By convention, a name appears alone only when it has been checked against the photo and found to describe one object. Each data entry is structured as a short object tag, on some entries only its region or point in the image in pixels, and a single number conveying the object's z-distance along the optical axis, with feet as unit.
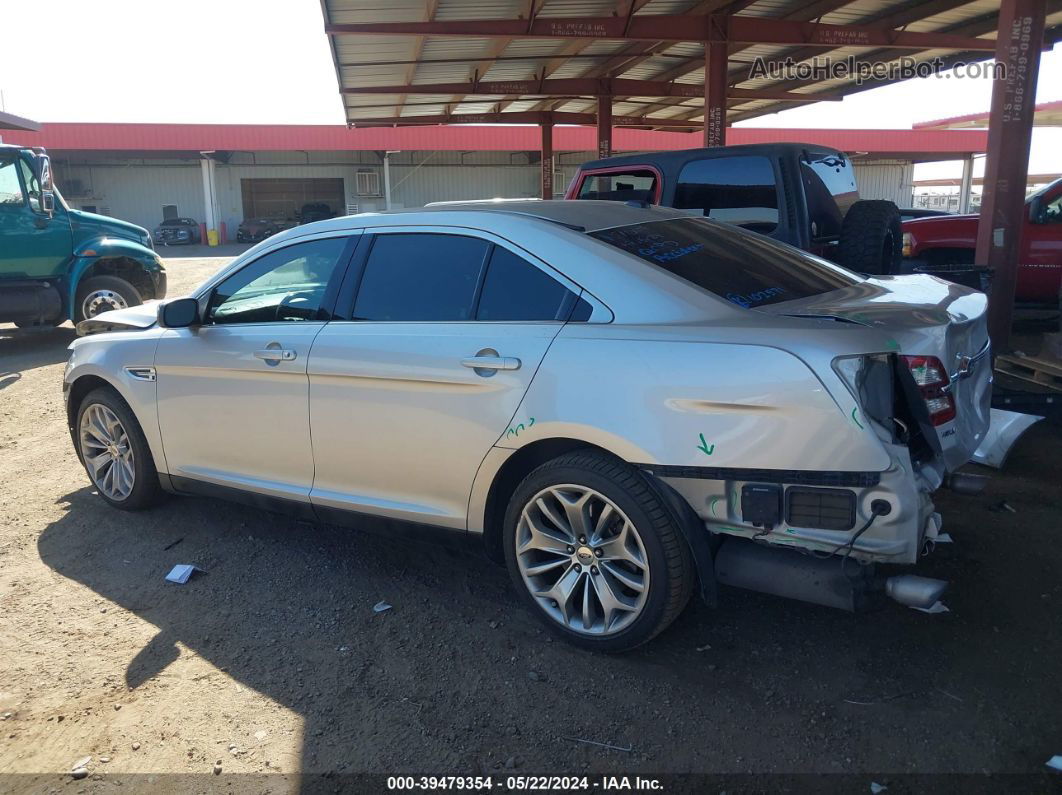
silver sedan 9.04
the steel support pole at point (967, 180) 128.57
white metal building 119.55
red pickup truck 31.81
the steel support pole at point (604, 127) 59.44
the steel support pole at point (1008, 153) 25.79
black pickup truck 20.33
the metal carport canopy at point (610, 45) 37.29
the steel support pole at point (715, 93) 39.32
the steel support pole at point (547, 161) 74.08
